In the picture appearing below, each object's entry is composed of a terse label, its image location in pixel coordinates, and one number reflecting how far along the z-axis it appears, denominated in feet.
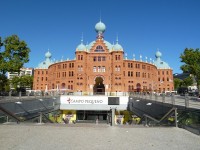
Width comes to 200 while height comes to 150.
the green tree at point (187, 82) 304.75
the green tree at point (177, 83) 380.70
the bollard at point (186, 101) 51.99
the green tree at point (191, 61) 149.14
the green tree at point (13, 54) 134.06
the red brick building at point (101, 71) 225.56
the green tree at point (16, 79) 212.64
